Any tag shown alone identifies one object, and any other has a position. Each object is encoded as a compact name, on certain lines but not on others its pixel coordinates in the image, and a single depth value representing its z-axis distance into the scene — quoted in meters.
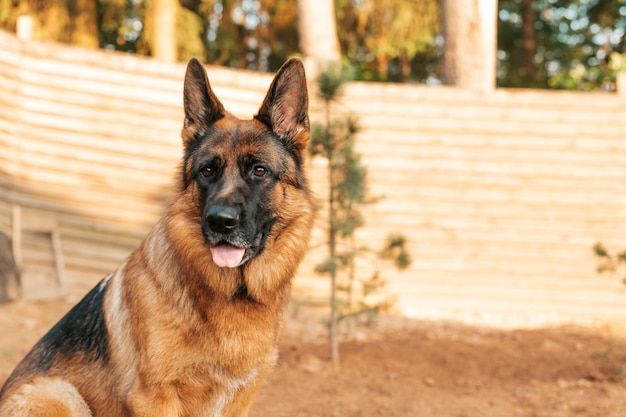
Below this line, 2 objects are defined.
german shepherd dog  2.92
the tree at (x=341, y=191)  5.59
